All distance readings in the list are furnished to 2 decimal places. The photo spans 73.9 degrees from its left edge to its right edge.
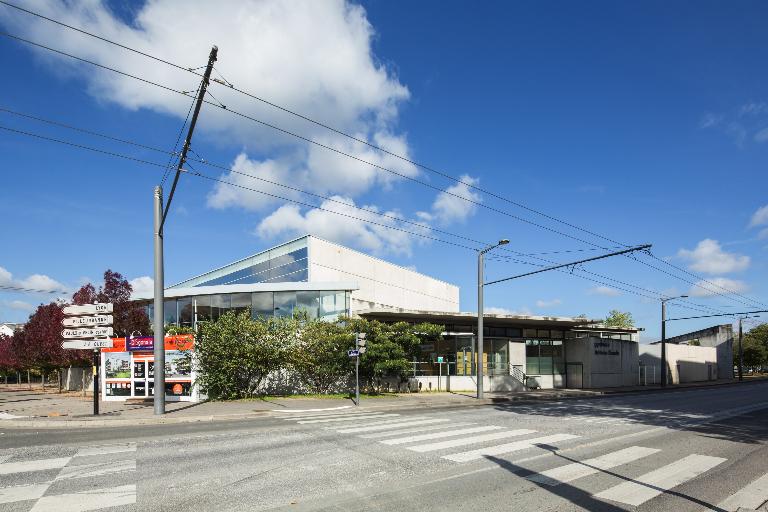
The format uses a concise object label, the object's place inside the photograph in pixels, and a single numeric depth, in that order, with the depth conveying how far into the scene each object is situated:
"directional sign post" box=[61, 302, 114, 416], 17.83
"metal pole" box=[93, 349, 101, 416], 17.05
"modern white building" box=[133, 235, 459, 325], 28.11
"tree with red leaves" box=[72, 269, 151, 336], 29.34
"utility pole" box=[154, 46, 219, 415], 17.59
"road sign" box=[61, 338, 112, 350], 17.77
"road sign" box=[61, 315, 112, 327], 17.91
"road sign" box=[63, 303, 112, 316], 17.95
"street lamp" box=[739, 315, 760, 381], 54.89
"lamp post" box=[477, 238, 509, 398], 26.03
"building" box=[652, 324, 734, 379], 59.64
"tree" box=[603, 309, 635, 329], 89.90
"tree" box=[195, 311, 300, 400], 23.28
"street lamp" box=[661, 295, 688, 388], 41.33
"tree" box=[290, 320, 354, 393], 24.91
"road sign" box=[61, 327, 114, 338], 17.82
